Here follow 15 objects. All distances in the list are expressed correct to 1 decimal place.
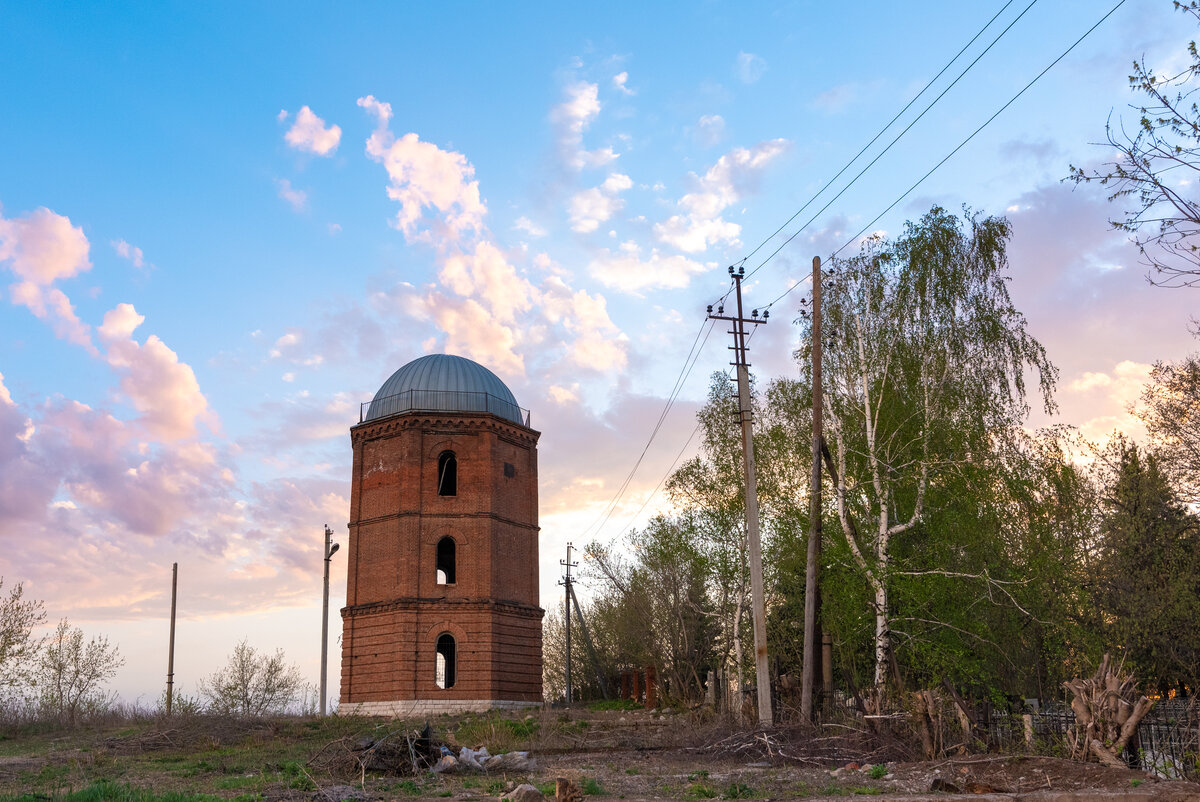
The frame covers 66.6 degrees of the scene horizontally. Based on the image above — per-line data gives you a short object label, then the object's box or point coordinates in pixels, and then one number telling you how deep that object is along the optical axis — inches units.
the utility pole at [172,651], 1263.5
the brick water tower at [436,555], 1231.5
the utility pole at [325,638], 1146.7
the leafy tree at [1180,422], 845.2
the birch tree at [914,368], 817.5
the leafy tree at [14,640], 1219.4
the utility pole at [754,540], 709.9
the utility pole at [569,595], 1689.2
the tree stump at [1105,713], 452.1
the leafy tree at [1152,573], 877.2
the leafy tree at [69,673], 1380.4
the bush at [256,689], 1364.4
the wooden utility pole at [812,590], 714.8
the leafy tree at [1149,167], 352.8
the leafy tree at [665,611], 1302.9
